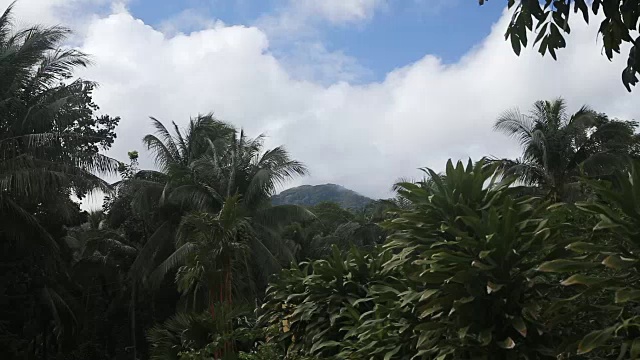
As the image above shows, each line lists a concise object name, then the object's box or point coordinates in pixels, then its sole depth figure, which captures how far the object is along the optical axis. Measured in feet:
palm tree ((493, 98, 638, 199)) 70.38
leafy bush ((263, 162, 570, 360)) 15.38
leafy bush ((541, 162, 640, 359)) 12.30
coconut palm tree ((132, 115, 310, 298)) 70.18
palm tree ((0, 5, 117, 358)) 47.91
